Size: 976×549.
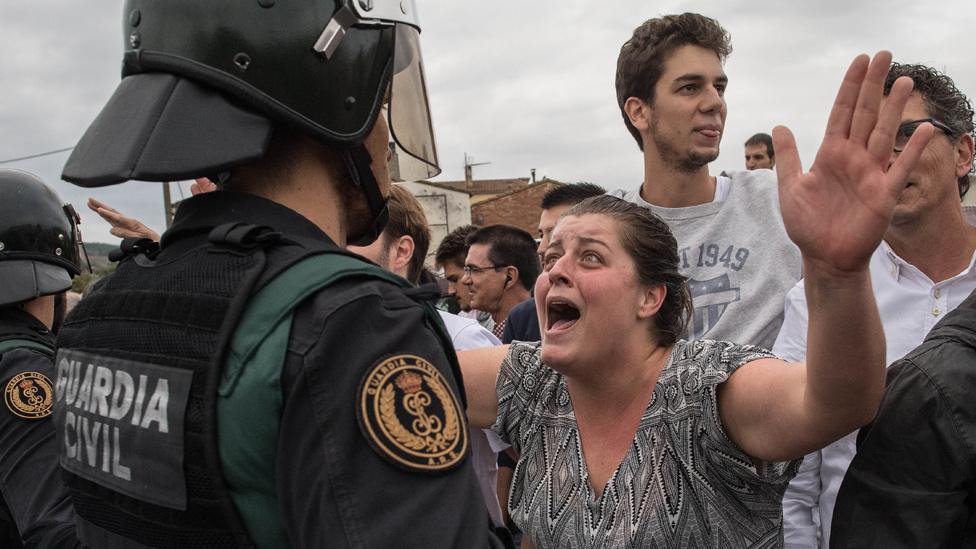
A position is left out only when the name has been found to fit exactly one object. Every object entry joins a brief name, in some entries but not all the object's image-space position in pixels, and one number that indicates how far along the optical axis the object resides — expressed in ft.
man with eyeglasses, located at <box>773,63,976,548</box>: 9.14
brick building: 104.58
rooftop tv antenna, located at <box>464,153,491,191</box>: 136.36
